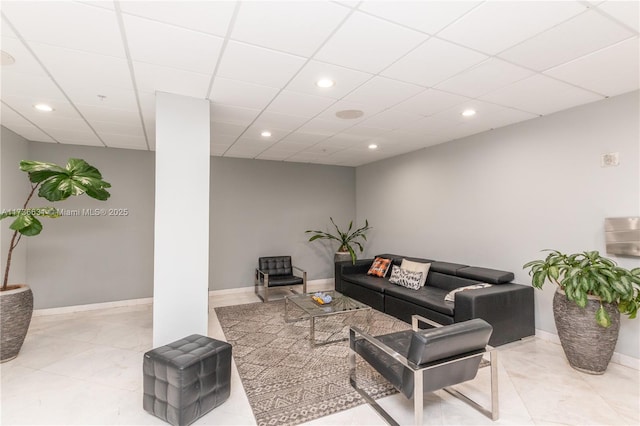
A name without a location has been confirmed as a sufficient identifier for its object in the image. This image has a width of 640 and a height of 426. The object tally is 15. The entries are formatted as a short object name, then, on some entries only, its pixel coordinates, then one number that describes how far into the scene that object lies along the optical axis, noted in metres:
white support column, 2.98
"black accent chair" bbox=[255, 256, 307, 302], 5.52
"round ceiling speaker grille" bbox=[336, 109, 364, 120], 3.66
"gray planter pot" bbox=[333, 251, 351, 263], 6.64
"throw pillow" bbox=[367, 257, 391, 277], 5.62
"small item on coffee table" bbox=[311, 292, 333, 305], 4.23
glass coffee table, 3.75
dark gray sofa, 3.53
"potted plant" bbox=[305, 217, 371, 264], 6.66
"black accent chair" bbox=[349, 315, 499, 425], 2.06
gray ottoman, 2.23
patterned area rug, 2.50
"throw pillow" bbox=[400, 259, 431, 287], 4.86
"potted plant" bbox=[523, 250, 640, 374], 2.81
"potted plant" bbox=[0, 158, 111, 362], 3.26
